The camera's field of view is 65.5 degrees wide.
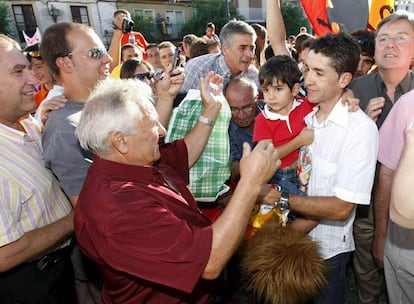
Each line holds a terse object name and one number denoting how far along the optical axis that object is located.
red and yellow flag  3.64
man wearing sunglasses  1.82
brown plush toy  1.65
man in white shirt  1.76
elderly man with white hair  1.24
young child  2.27
